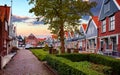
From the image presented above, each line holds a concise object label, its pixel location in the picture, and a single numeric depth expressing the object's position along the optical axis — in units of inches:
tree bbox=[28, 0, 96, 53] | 451.4
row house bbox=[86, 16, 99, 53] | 696.6
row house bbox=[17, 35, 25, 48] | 2107.8
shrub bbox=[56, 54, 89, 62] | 369.1
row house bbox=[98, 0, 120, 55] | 495.3
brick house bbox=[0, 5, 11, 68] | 504.4
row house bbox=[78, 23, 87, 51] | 884.9
